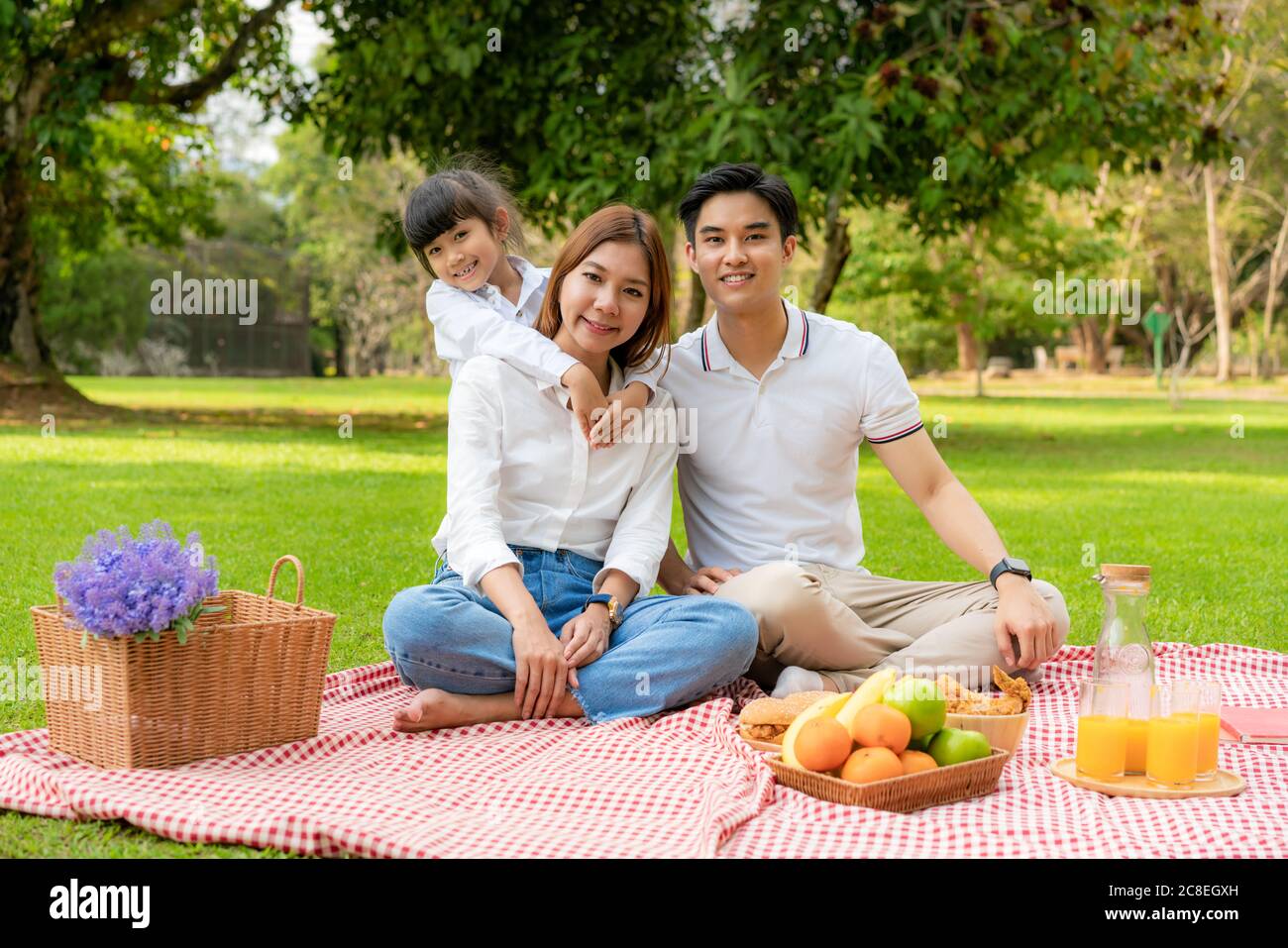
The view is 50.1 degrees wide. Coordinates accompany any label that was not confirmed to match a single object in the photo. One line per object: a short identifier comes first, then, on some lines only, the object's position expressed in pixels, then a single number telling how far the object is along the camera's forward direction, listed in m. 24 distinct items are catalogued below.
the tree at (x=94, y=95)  13.16
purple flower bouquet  3.13
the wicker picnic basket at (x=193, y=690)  3.22
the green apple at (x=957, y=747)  3.14
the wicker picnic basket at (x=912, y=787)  3.06
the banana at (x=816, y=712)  3.26
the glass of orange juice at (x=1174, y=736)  3.13
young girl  3.97
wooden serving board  3.12
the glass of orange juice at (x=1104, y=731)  3.20
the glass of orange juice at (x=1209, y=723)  3.17
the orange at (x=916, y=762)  3.09
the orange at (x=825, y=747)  3.14
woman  3.73
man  4.09
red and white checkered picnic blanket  2.82
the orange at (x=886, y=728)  3.10
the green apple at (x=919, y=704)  3.14
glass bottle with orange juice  3.21
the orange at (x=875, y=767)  3.06
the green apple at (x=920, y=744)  3.20
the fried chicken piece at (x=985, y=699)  3.50
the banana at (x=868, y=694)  3.20
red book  3.64
